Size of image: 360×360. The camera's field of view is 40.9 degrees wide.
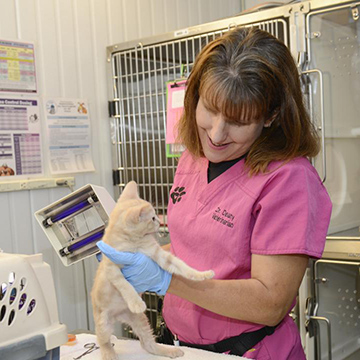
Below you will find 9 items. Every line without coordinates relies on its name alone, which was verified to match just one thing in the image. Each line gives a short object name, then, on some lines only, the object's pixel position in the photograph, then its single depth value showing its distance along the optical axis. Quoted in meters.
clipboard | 2.02
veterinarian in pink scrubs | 1.13
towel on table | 1.20
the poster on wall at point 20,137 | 2.00
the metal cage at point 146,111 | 2.17
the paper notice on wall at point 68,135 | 2.17
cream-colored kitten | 1.01
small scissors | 1.30
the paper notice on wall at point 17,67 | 1.99
